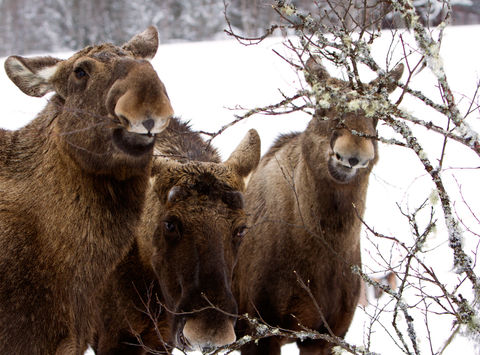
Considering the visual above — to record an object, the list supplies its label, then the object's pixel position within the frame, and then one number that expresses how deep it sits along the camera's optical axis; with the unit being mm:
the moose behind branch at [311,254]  10539
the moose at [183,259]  7828
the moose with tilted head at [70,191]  6965
